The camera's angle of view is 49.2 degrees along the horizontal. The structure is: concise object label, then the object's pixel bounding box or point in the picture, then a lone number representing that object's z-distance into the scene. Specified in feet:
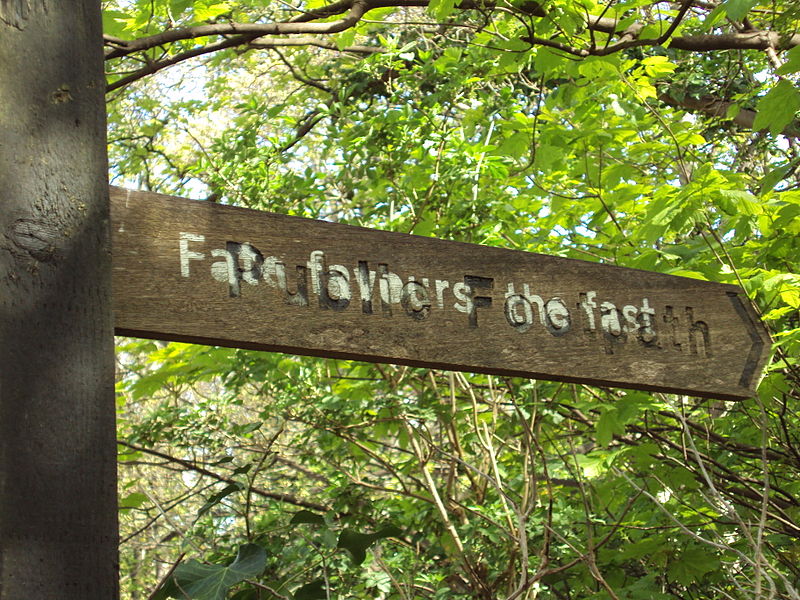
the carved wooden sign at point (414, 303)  4.77
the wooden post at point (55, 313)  3.74
